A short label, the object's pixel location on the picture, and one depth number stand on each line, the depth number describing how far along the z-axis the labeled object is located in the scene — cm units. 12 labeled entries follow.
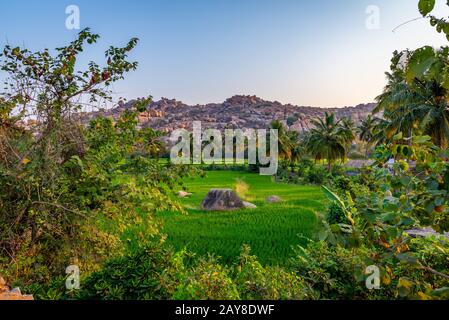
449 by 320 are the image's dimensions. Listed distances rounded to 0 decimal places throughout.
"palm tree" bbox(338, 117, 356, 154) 3378
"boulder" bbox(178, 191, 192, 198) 2007
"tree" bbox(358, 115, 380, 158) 4981
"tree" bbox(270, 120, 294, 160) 3928
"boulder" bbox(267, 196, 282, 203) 1856
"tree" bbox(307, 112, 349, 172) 3312
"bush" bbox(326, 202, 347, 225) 938
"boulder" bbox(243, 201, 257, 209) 1619
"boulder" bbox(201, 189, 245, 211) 1583
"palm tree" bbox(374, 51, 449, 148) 1938
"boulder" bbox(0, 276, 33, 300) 280
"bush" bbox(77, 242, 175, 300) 325
